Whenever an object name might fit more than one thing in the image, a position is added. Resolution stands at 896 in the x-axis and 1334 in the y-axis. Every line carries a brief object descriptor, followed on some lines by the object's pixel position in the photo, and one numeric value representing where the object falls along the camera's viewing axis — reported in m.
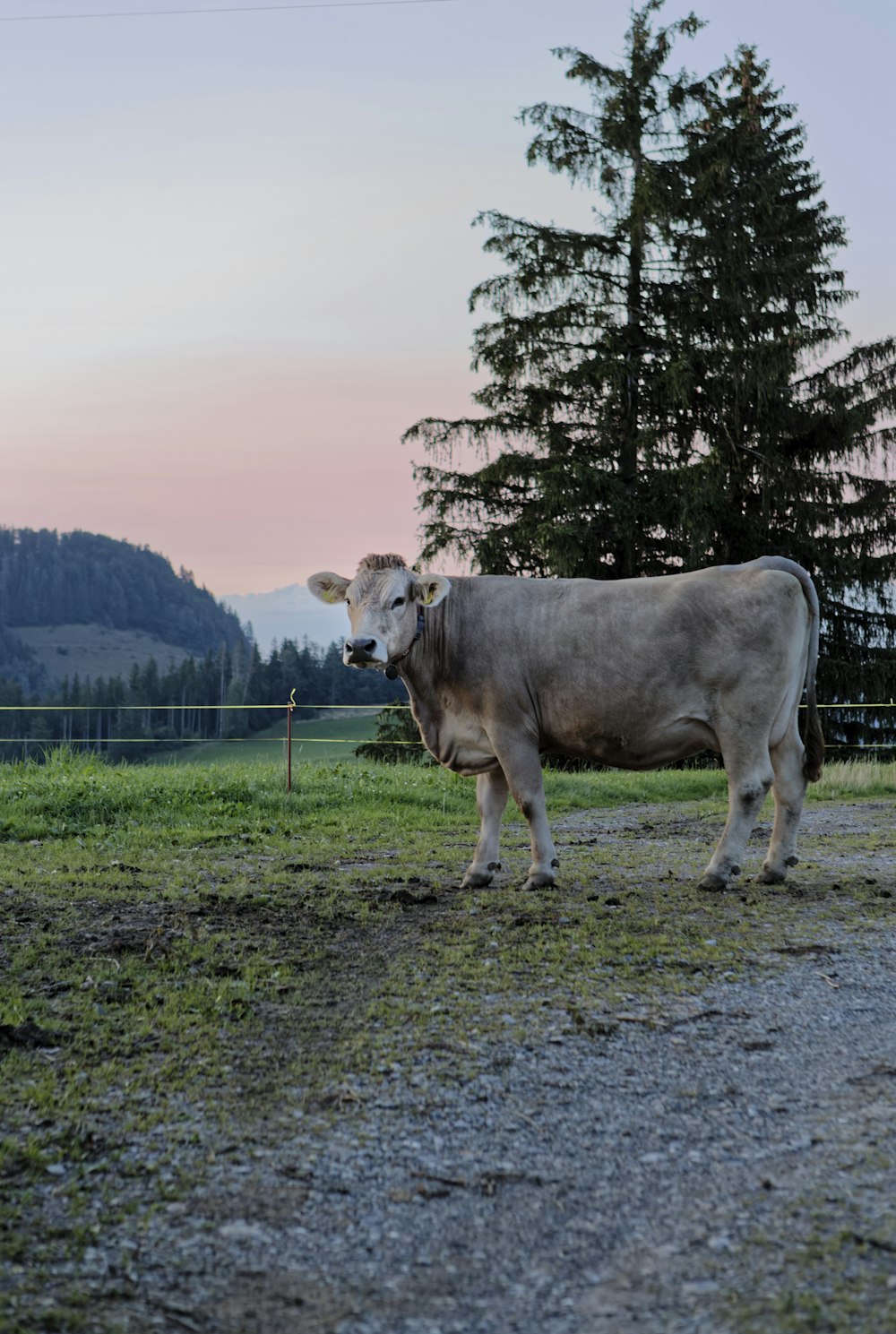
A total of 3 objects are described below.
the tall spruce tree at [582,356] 26.94
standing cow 7.92
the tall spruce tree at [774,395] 27.03
